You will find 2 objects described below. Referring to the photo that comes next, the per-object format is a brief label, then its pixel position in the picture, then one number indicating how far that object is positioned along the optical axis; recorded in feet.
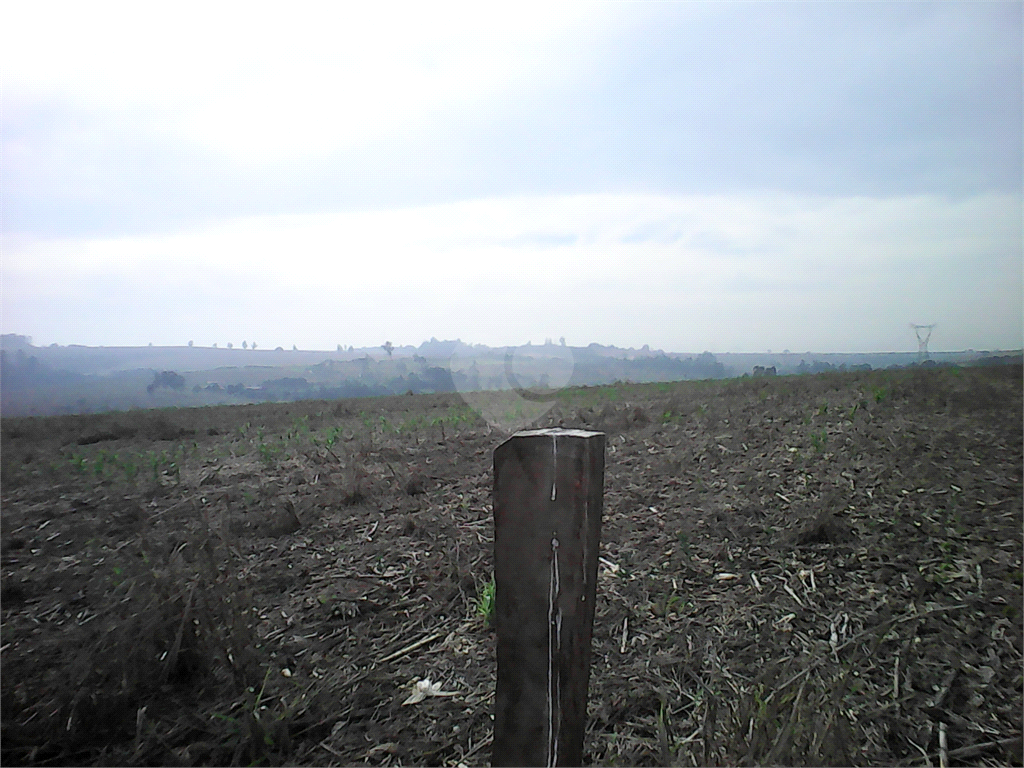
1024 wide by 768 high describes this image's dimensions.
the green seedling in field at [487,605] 10.93
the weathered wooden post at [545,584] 5.11
